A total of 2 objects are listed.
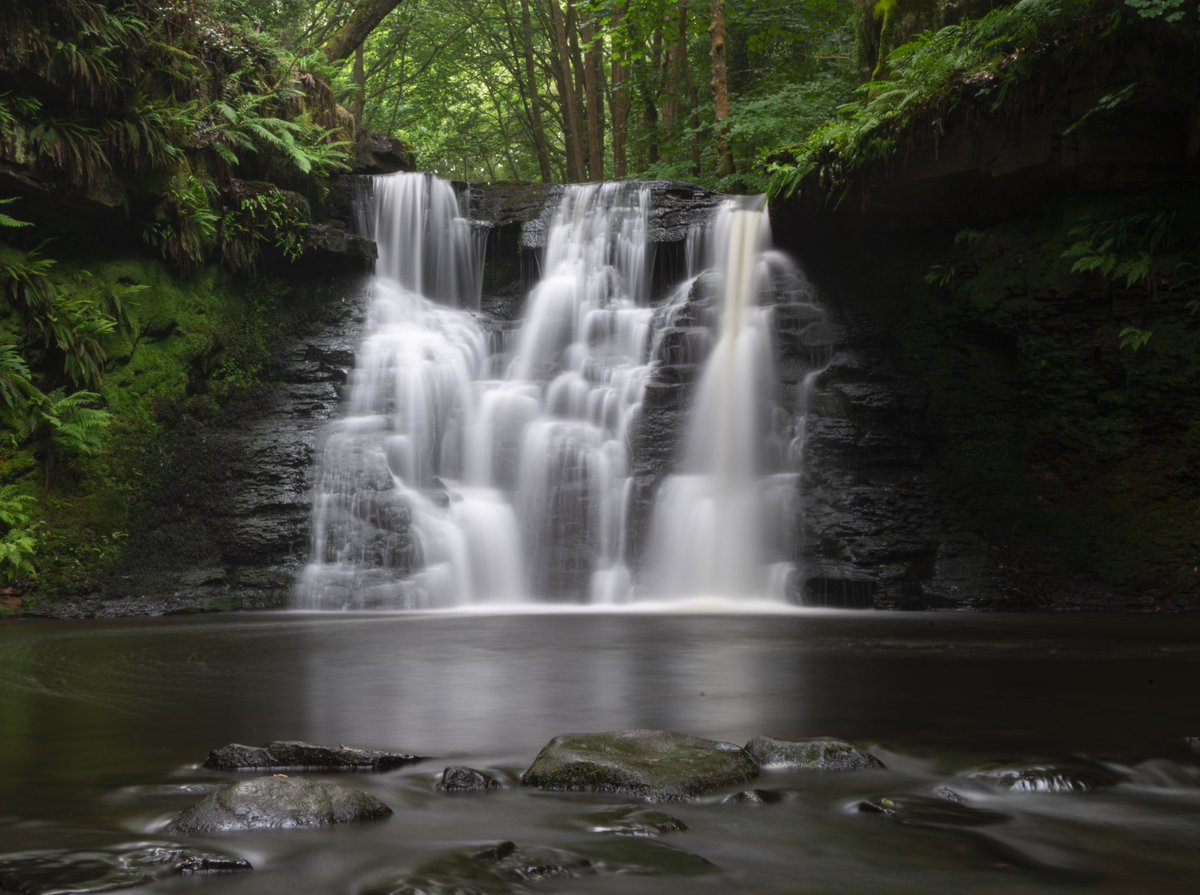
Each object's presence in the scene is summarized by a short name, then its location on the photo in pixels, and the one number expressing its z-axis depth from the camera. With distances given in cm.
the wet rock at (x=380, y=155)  1667
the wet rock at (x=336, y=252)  1445
